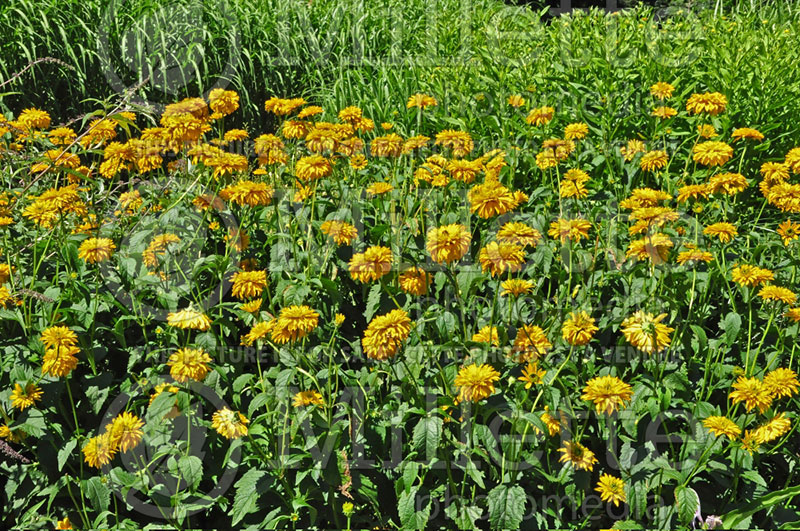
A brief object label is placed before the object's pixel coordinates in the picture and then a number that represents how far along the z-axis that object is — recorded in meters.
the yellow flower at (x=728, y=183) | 3.81
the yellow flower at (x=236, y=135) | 3.93
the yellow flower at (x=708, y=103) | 3.98
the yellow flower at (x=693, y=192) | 3.81
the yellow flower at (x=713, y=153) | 3.84
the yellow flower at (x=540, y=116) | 4.16
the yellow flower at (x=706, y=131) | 4.00
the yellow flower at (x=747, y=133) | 3.97
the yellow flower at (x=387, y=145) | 4.00
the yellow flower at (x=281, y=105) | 3.88
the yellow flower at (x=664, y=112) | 4.13
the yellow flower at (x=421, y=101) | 4.23
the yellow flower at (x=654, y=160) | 3.98
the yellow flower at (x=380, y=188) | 3.93
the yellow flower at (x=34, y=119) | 4.03
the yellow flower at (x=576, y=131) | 4.06
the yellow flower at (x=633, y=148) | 4.17
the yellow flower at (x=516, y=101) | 4.41
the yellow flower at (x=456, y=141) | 4.00
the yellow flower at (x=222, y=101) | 3.89
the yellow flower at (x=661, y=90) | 4.14
